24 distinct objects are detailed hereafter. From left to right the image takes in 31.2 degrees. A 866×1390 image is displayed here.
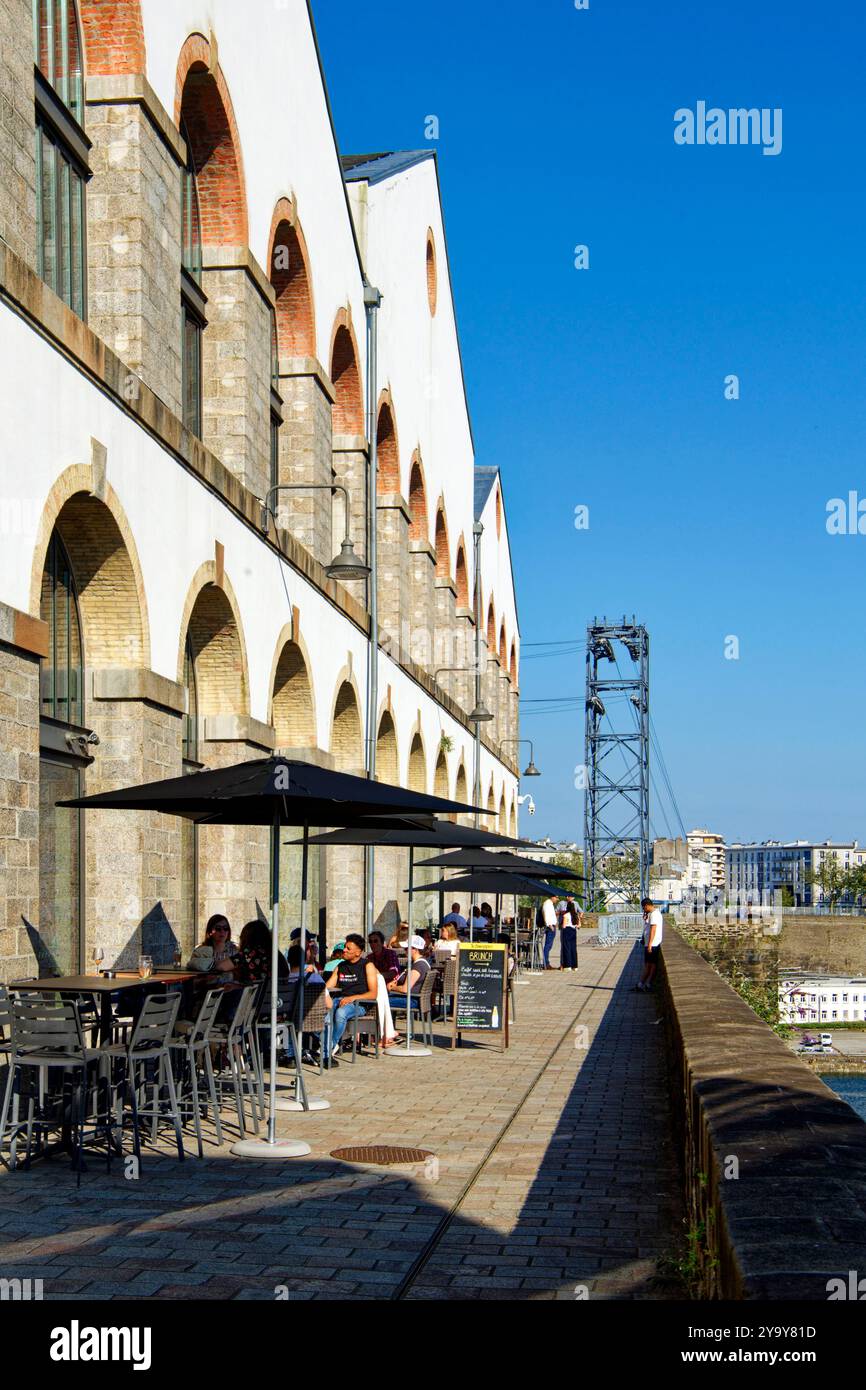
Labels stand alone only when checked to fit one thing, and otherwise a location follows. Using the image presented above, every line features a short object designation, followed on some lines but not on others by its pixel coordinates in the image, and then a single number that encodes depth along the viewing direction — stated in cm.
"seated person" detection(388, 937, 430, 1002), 1764
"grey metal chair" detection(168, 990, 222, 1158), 970
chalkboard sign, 1538
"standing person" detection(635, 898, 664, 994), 2406
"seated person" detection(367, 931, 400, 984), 1623
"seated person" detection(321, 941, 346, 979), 1611
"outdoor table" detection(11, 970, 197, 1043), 950
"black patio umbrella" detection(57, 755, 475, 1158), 951
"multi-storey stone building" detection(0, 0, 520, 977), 1141
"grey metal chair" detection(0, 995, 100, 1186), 864
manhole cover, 905
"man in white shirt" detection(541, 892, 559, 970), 3506
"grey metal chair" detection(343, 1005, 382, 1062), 1434
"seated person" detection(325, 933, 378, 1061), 1429
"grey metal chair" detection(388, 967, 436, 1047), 1567
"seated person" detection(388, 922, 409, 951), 2097
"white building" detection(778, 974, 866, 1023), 11056
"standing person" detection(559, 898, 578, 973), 3400
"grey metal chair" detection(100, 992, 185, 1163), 904
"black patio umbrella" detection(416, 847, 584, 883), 2031
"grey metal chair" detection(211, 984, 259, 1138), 1033
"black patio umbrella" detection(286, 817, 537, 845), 1578
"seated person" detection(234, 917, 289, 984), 1323
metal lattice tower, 8619
